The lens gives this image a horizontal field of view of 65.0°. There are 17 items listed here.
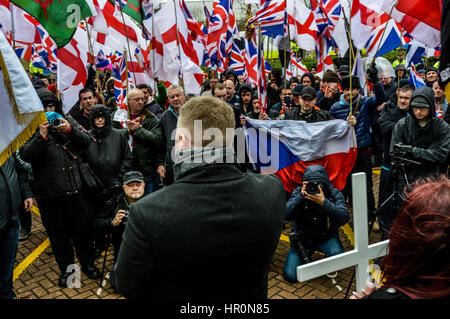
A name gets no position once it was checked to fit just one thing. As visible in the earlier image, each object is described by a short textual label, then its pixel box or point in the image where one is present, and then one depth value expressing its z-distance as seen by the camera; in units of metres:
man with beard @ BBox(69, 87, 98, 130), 5.23
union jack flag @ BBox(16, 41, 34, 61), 8.83
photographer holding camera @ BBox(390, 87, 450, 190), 3.83
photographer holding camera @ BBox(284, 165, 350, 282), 3.77
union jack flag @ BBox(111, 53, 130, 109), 5.85
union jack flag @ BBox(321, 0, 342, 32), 6.70
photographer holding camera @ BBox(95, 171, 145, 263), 3.79
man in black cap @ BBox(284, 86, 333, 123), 4.98
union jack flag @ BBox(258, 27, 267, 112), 5.58
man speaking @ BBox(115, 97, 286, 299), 1.36
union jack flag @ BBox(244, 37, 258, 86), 6.61
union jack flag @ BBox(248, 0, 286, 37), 6.46
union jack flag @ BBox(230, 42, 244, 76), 10.30
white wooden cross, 2.02
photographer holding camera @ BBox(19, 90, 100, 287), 3.52
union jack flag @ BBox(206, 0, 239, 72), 8.12
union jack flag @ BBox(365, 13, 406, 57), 5.69
